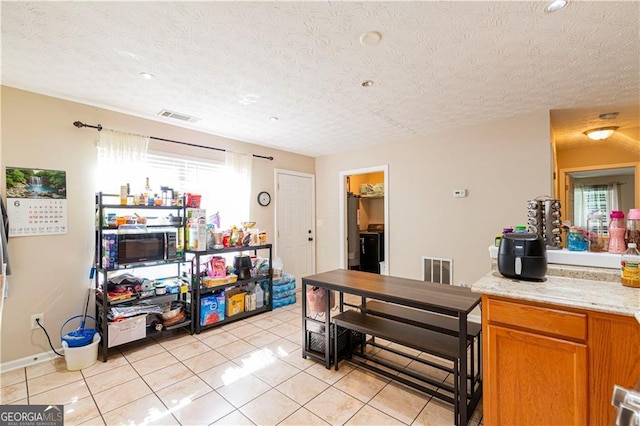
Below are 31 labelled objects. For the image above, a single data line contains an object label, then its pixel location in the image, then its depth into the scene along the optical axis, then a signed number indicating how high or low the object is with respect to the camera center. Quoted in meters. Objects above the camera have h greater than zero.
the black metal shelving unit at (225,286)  3.16 -0.85
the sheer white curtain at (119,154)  2.90 +0.69
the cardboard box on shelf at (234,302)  3.47 -1.08
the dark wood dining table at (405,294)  1.73 -0.58
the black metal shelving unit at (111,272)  2.58 -0.51
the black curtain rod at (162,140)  2.75 +0.94
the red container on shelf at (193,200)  3.29 +0.20
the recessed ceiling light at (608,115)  3.19 +1.12
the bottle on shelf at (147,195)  2.98 +0.24
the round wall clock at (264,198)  4.41 +0.29
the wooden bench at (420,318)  1.97 -0.82
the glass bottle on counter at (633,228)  1.62 -0.10
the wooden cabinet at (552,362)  1.27 -0.74
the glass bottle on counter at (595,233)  1.80 -0.14
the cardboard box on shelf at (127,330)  2.60 -1.07
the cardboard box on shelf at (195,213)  3.25 +0.05
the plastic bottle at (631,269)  1.45 -0.30
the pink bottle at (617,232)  1.69 -0.12
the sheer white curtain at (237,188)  4.02 +0.42
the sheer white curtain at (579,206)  4.87 +0.11
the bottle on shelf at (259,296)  3.79 -1.09
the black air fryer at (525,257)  1.61 -0.26
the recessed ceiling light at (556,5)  1.49 +1.12
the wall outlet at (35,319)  2.54 -0.92
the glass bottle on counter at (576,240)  1.80 -0.18
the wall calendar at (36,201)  2.44 +0.16
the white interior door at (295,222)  4.73 -0.12
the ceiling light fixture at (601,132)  3.64 +1.05
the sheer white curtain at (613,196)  4.47 +0.26
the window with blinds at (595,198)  4.66 +0.25
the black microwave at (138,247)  2.67 -0.30
